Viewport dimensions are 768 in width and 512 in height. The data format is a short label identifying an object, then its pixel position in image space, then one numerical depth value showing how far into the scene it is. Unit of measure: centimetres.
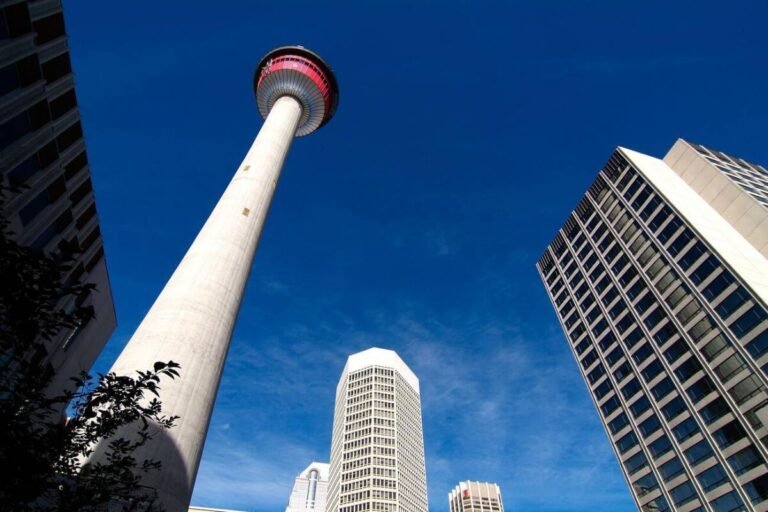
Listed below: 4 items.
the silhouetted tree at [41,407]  761
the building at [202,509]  17332
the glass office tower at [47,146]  2356
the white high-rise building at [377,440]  13500
